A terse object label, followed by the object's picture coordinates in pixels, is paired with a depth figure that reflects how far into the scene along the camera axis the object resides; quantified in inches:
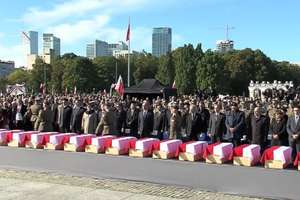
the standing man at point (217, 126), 654.5
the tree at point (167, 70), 4098.9
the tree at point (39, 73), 4503.0
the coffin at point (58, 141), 686.5
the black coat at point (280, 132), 588.1
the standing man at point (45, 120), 785.6
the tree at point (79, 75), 4065.0
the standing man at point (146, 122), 721.6
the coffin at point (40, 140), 701.3
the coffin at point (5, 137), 734.9
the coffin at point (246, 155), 552.4
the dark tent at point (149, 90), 1227.2
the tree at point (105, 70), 4463.6
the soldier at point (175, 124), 673.6
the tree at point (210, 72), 3700.8
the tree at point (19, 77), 4816.4
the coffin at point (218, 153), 568.1
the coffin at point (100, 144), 649.0
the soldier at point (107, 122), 713.6
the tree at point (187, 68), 3737.2
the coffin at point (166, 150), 602.2
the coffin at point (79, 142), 666.8
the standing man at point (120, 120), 764.0
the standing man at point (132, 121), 753.0
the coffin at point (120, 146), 634.8
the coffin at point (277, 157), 531.2
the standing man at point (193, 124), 682.8
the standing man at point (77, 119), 787.4
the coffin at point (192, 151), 585.6
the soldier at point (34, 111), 810.2
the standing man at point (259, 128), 608.7
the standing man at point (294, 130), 561.3
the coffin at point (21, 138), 716.7
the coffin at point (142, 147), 618.2
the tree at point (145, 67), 4687.5
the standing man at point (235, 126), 633.0
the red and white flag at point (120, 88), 1253.1
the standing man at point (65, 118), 813.2
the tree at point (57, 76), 4315.9
